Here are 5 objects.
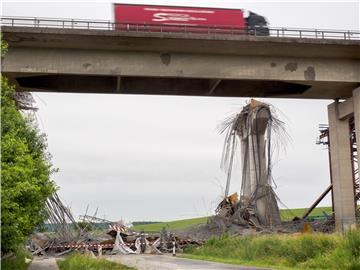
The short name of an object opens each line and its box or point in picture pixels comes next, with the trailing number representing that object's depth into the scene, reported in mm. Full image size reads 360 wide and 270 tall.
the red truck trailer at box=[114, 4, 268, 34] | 31469
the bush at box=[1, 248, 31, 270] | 18755
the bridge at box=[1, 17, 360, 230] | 29984
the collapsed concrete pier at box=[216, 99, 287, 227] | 37750
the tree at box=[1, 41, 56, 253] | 14859
